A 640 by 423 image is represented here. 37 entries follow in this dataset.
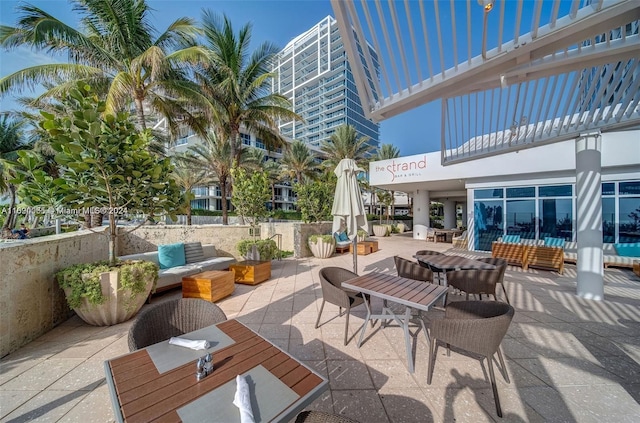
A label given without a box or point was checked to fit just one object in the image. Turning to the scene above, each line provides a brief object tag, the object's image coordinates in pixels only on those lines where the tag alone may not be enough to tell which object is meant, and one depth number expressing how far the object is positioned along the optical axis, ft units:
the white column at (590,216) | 15.58
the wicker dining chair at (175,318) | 7.27
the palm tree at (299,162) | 78.64
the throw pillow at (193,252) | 20.18
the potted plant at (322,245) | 30.01
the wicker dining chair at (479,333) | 7.06
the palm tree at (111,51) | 23.57
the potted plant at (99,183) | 10.96
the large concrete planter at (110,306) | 11.73
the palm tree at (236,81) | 31.60
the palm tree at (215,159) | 49.67
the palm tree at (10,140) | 45.80
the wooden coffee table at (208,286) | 15.17
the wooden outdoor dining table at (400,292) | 8.90
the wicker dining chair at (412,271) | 13.99
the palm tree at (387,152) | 82.06
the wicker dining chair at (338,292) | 10.64
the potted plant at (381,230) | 57.84
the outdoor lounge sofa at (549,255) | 22.94
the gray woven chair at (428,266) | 16.14
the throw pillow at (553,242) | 26.91
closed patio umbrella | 15.85
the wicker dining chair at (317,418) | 4.07
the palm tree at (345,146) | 69.41
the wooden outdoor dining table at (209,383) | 3.97
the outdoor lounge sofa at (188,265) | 16.65
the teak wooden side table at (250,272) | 18.93
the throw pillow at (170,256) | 18.62
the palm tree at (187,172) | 69.00
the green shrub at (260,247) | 23.06
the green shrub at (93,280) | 11.41
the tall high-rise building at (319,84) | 223.10
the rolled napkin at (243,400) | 3.80
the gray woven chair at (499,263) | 13.76
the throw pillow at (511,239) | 30.50
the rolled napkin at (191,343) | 5.77
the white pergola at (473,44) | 6.25
